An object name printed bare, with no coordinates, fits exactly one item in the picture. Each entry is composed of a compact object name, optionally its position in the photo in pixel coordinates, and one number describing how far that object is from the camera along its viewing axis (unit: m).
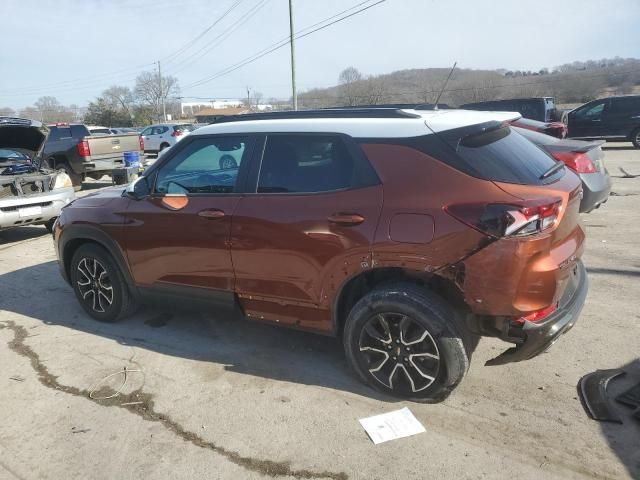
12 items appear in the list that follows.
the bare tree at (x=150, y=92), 81.50
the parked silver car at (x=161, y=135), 26.00
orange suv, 2.80
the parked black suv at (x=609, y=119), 17.20
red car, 9.34
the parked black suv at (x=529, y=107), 16.64
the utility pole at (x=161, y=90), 68.14
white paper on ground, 2.91
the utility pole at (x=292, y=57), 26.95
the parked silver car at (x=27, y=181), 7.56
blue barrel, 12.95
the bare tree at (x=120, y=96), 78.06
